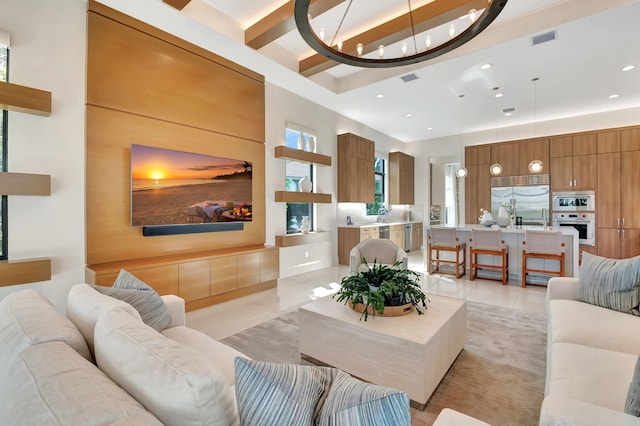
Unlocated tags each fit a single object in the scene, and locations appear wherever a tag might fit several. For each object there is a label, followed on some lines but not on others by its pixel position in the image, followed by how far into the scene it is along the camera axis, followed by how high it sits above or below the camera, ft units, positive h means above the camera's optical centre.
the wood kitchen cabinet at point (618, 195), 19.90 +1.18
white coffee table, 6.05 -2.94
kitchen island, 14.96 -2.20
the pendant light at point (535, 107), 16.60 +7.22
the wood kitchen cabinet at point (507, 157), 24.02 +4.56
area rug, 6.04 -3.91
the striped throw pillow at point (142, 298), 5.62 -1.64
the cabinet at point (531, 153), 22.86 +4.60
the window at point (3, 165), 9.02 +1.46
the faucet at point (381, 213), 26.79 -0.03
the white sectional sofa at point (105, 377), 2.17 -1.39
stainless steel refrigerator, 22.87 +1.28
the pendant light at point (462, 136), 25.96 +7.05
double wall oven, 21.07 +0.02
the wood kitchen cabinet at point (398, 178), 27.99 +3.29
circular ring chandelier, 6.68 +4.43
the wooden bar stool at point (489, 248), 16.05 -1.94
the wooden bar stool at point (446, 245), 17.42 -1.95
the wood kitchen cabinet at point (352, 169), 21.70 +3.29
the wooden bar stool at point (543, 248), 14.65 -1.77
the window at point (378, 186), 26.59 +2.42
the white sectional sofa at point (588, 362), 3.29 -2.49
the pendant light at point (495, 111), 17.79 +7.25
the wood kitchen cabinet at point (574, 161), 21.22 +3.71
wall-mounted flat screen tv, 11.62 +1.11
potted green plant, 7.34 -1.99
